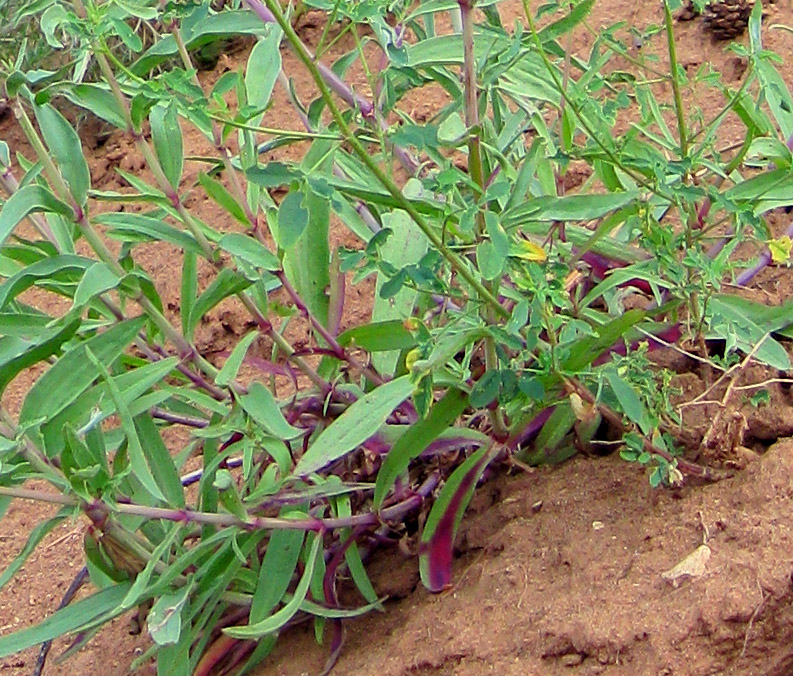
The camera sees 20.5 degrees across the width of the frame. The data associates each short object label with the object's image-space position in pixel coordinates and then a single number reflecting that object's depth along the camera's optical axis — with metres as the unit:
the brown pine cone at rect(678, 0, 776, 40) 1.53
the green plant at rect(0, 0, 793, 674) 1.08
